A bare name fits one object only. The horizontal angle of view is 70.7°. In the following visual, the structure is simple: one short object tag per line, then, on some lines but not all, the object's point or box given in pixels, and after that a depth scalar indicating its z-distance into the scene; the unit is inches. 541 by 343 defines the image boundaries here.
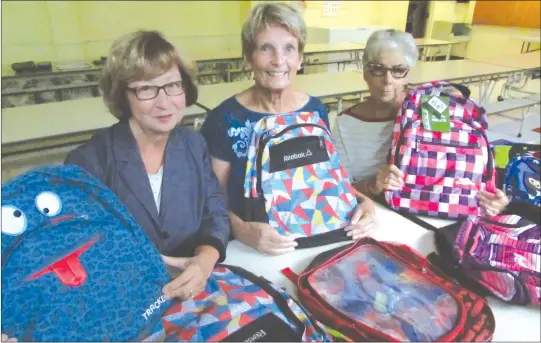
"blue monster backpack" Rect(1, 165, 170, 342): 26.0
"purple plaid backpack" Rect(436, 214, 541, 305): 34.8
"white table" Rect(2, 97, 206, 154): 84.4
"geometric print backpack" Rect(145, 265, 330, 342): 29.5
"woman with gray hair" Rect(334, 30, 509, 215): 54.9
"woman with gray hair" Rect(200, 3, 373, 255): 47.3
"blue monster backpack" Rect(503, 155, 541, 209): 52.4
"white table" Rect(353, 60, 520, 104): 76.2
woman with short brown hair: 38.2
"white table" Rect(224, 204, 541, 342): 33.1
